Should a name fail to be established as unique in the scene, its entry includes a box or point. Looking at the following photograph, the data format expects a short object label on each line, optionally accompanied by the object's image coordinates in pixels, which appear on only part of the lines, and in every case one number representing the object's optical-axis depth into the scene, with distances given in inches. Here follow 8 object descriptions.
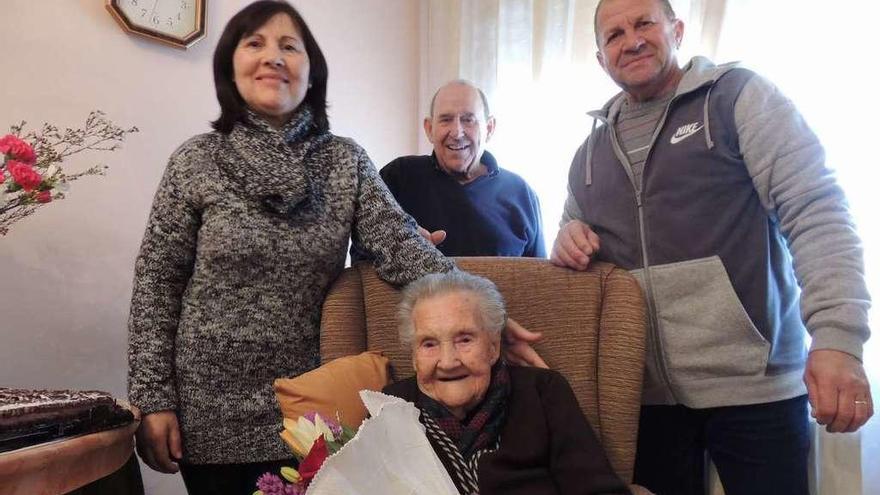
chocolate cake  36.9
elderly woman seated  44.8
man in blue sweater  75.0
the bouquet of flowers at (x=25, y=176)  46.7
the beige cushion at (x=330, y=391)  46.4
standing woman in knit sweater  48.5
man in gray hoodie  47.1
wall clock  72.4
